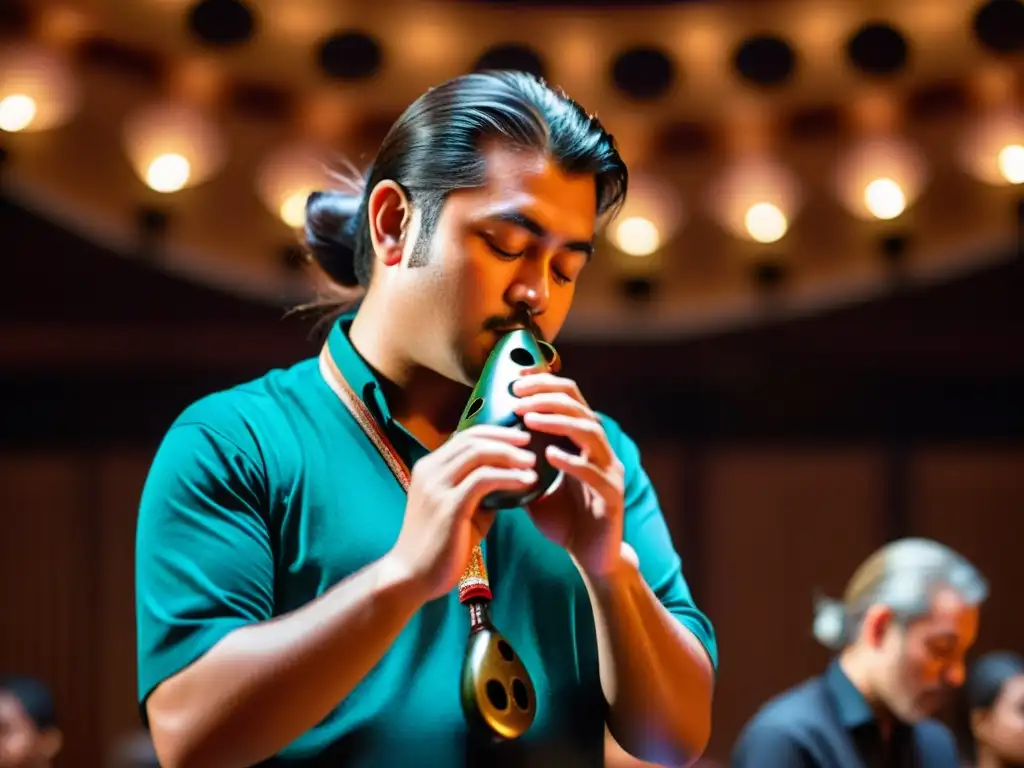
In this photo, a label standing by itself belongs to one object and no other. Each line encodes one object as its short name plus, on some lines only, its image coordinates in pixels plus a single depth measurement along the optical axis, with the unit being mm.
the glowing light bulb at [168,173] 4207
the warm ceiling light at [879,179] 4484
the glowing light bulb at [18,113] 3881
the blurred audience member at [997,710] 3832
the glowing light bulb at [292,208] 4238
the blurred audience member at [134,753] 4461
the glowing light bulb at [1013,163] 4332
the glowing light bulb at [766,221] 4570
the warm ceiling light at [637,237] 4605
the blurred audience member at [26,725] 3475
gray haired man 3219
